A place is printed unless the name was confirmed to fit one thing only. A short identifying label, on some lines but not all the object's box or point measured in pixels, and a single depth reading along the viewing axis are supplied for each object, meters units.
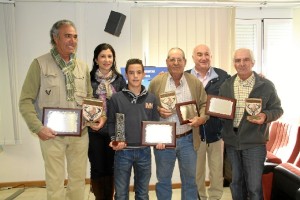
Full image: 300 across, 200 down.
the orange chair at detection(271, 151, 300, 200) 2.28
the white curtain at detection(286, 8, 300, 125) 4.71
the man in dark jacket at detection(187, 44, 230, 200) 3.29
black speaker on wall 4.16
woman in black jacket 2.72
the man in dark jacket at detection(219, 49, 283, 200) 2.60
